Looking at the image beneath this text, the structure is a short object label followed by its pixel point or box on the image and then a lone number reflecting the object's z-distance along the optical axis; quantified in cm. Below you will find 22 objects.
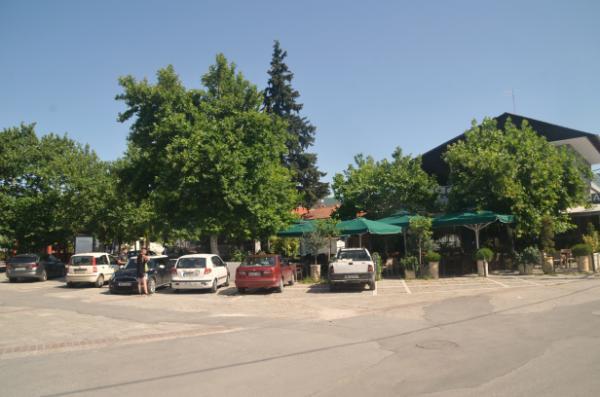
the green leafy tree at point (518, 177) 2308
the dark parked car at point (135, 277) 1898
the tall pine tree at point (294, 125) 3684
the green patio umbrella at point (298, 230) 2263
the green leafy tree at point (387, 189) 2825
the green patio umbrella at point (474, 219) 2222
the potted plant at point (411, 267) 2219
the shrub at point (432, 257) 2169
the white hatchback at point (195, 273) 1875
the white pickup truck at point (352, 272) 1770
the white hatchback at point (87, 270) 2191
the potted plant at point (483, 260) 2200
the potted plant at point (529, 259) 2208
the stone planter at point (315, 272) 2238
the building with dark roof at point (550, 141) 3047
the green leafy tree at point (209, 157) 2231
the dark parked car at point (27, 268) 2561
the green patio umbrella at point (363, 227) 2141
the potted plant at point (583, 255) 2223
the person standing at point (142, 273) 1861
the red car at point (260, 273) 1800
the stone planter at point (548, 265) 2186
